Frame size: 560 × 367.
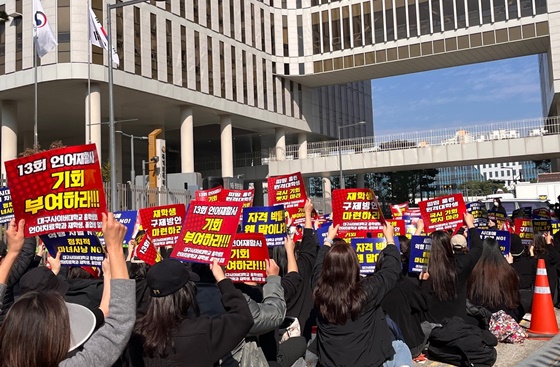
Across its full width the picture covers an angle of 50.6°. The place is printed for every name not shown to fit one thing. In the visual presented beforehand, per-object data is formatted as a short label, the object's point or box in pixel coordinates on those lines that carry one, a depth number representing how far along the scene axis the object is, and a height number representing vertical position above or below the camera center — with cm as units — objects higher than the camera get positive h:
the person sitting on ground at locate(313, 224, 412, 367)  491 -87
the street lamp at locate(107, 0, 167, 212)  1916 +409
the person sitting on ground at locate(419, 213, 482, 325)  668 -77
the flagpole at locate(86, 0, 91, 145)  3015 +663
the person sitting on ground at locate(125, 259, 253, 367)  345 -66
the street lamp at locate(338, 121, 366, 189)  4359 +392
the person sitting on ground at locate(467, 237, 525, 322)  806 -111
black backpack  694 -167
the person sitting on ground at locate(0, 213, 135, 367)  246 -46
